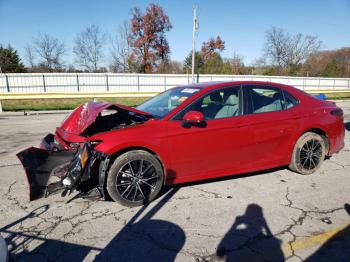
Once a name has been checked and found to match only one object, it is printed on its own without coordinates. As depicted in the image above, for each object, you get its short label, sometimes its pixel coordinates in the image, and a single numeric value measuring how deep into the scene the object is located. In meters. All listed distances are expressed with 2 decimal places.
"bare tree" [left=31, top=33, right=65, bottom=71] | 49.17
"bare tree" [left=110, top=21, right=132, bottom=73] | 46.41
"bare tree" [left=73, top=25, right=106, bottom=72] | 47.97
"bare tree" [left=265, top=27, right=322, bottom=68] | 59.75
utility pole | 24.74
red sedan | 3.60
